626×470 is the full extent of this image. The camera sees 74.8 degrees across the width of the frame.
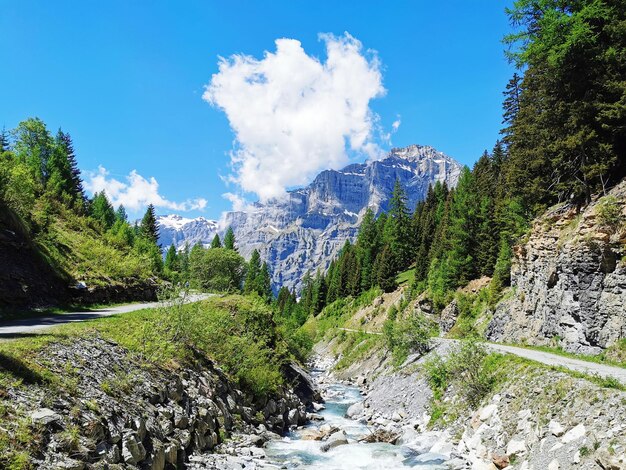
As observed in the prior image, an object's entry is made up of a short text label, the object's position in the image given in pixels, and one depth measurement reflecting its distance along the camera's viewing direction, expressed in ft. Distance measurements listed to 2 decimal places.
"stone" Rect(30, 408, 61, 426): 31.86
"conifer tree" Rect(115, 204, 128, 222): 488.44
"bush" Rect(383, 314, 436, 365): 121.19
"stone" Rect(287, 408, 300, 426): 89.76
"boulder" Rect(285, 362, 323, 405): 114.41
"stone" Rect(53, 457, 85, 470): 30.04
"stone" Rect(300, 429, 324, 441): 77.15
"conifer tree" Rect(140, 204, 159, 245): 352.73
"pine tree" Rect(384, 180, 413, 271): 325.83
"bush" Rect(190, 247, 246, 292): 279.49
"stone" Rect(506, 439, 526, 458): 50.05
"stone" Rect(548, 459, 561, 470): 42.49
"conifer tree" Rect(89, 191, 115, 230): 321.52
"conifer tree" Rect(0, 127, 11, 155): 278.54
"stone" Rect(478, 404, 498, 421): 62.64
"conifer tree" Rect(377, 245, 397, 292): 278.26
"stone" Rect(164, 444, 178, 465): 44.78
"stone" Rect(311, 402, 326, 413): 113.17
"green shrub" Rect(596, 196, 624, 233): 79.87
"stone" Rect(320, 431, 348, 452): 70.13
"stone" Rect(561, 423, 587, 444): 43.86
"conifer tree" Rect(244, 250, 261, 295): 359.58
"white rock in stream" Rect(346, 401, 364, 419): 103.91
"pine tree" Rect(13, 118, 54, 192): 261.24
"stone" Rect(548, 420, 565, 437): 47.02
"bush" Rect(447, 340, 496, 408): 70.38
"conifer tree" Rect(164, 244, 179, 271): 381.60
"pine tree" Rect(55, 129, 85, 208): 270.05
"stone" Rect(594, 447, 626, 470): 35.99
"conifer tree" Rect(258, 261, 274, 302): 392.39
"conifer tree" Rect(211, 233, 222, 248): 412.69
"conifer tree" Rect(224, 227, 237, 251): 408.05
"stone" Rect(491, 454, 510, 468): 50.23
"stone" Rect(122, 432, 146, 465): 38.01
